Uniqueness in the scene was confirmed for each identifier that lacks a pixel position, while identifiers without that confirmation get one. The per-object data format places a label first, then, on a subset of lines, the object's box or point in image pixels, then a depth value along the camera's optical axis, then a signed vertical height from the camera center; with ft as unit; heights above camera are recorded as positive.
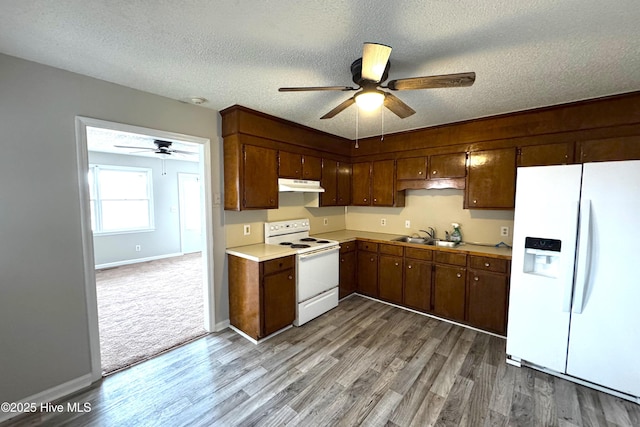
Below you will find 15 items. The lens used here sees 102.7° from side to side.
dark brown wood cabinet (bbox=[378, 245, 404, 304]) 11.67 -3.50
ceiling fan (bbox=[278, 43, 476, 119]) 4.64 +2.44
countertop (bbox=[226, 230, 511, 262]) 9.02 -2.02
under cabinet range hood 10.78 +0.52
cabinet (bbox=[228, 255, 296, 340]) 8.79 -3.54
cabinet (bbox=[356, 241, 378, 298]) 12.51 -3.55
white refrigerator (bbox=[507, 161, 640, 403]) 6.29 -2.03
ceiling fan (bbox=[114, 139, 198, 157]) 13.26 +2.71
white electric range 10.02 -2.87
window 17.63 -0.21
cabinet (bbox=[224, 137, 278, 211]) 9.30 +0.81
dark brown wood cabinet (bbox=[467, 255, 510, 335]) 9.16 -3.49
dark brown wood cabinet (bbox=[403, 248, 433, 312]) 10.84 -3.50
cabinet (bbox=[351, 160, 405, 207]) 12.97 +0.67
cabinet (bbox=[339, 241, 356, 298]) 12.34 -3.52
